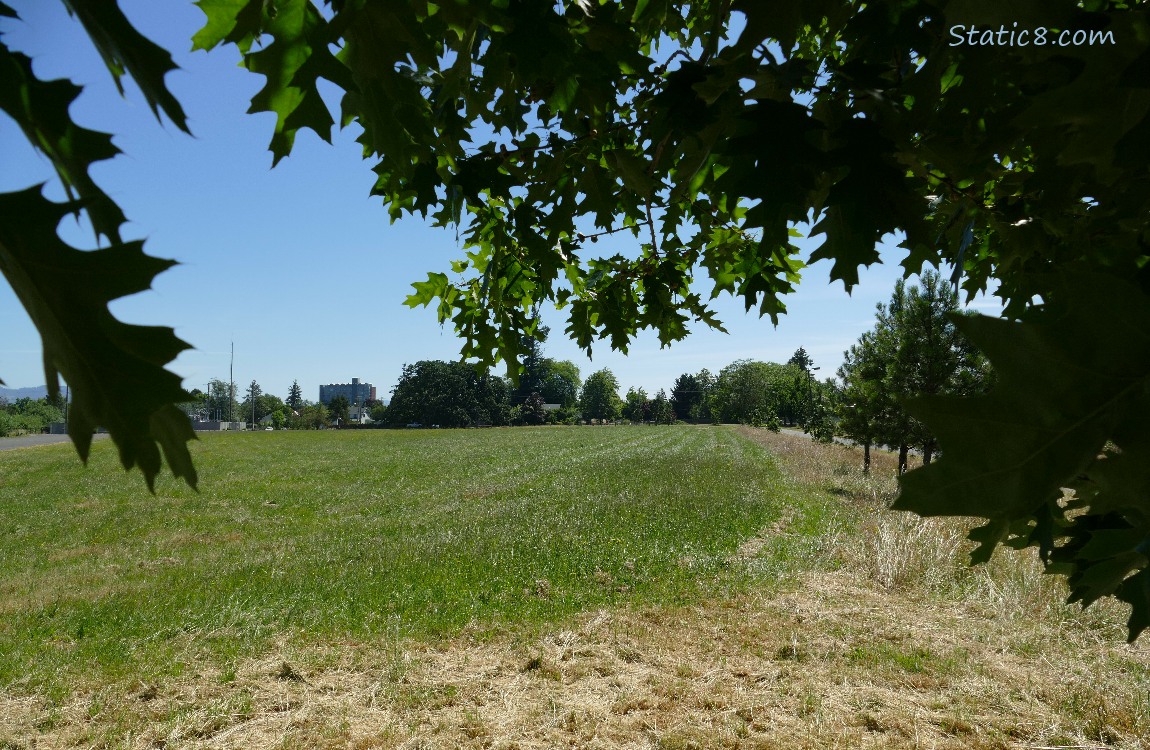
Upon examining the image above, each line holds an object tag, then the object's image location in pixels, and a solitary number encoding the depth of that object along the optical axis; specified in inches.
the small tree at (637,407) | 4168.3
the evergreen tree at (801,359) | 4977.9
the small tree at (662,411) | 4050.2
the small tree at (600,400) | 4232.3
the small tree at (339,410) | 3927.2
